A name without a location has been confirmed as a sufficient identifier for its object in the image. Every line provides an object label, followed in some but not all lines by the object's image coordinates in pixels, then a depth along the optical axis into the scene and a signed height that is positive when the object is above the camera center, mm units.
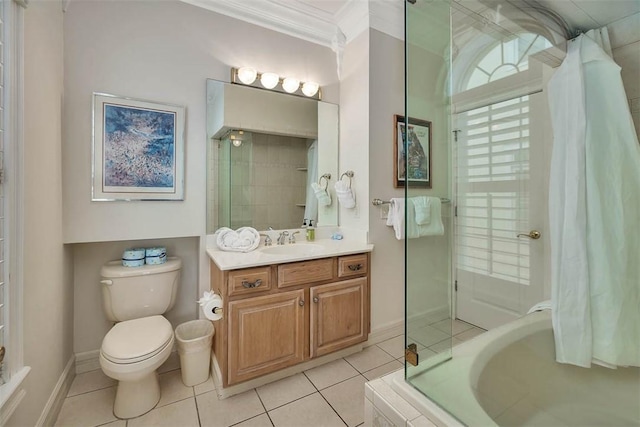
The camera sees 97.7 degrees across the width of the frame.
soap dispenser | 2361 -188
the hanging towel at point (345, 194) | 2336 +149
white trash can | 1738 -923
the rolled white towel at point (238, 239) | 1936 -192
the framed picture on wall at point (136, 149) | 1734 +406
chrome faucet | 2251 -204
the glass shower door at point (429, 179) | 1245 +208
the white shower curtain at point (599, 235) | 1170 -97
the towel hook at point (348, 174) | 2434 +332
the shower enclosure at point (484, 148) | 1388 +428
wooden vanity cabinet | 1607 -650
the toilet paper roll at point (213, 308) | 1658 -573
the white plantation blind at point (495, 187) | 1901 +177
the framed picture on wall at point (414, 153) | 1493 +410
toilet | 1413 -677
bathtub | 1025 -726
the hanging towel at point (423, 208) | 1675 +24
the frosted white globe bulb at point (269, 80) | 2211 +1050
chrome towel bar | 2294 +81
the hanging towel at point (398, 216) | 2252 -34
